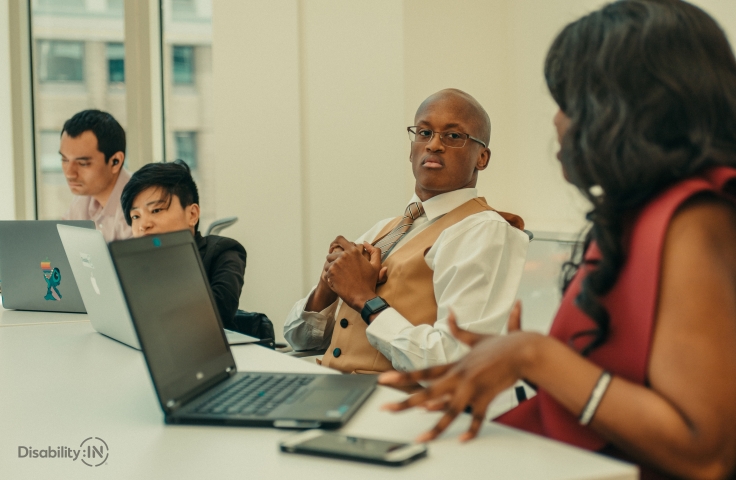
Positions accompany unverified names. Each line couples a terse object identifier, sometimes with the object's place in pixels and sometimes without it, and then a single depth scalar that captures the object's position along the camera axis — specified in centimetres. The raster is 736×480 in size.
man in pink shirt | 331
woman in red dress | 87
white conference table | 89
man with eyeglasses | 188
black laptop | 109
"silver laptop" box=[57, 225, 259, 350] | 175
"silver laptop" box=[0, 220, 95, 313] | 235
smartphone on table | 89
